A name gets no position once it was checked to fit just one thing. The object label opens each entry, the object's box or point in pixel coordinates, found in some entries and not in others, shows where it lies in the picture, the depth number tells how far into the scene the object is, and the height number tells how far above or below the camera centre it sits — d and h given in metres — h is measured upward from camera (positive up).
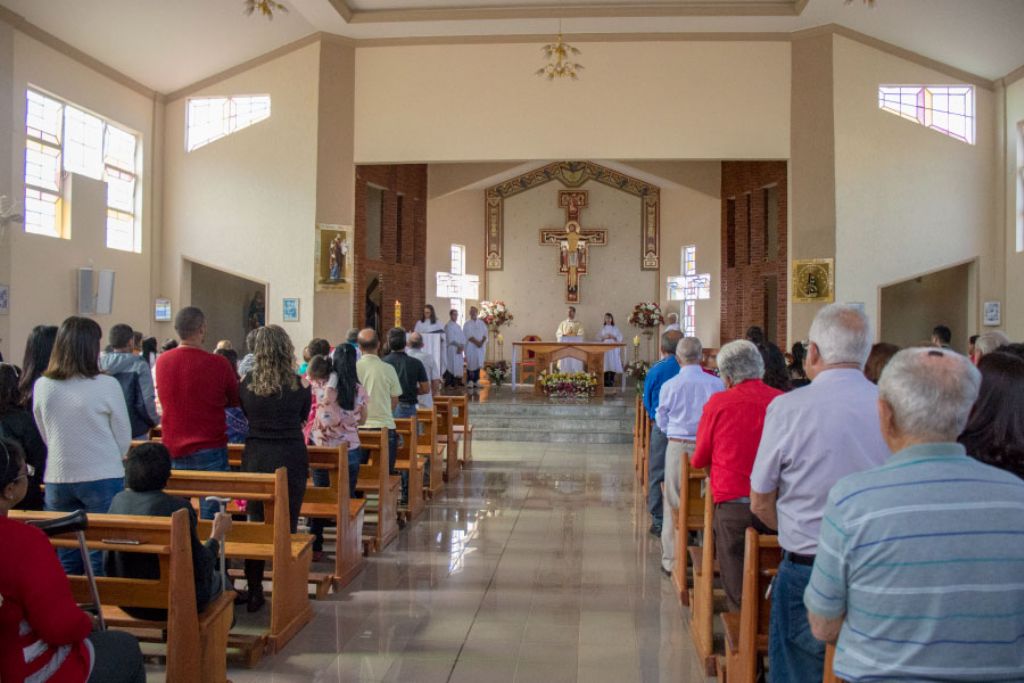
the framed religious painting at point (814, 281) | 13.66 +1.11
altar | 16.42 -0.05
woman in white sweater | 4.09 -0.34
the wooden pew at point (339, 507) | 5.59 -1.02
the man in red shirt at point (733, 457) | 4.03 -0.49
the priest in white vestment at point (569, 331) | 18.53 +0.42
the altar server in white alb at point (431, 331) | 16.47 +0.35
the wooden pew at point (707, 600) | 4.37 -1.26
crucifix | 20.55 +2.59
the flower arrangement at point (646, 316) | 19.34 +0.78
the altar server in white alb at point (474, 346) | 18.11 +0.09
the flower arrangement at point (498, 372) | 16.86 -0.43
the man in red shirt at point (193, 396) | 4.94 -0.27
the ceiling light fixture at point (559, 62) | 13.42 +4.58
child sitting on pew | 3.61 -0.69
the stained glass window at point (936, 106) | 13.77 +3.89
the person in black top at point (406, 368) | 8.07 -0.17
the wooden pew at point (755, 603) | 3.22 -0.95
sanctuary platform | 13.62 -1.11
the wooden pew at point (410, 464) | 7.71 -1.01
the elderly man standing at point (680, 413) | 5.94 -0.41
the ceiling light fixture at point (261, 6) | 10.72 +4.23
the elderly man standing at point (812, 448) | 2.75 -0.31
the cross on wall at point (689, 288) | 19.06 +1.41
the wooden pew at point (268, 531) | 4.46 -0.96
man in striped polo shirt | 1.84 -0.42
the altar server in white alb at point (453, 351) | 17.64 -0.02
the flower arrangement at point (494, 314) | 19.28 +0.80
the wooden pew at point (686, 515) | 5.39 -1.04
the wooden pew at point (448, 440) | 9.73 -0.99
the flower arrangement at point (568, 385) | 15.51 -0.60
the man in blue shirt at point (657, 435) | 7.20 -0.68
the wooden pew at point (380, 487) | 6.61 -1.04
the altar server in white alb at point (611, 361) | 18.98 -0.21
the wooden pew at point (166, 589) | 3.34 -0.94
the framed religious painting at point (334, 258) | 14.30 +1.47
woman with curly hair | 4.95 -0.38
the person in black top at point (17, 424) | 4.14 -0.36
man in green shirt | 7.22 -0.28
